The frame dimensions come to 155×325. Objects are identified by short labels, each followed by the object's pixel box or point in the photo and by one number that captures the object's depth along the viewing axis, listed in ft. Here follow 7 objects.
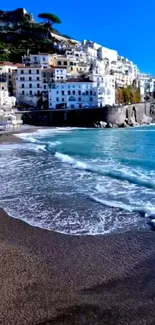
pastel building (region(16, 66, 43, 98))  266.36
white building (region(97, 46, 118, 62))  412.77
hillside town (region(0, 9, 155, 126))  260.83
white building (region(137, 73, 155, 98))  421.75
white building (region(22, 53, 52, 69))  296.51
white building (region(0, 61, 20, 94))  272.51
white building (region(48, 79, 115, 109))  260.21
